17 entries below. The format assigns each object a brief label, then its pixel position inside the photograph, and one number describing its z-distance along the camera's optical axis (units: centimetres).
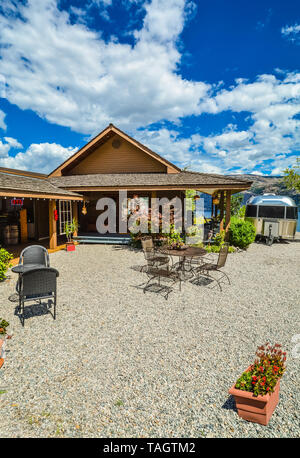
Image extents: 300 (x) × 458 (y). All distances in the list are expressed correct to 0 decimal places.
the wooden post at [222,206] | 1445
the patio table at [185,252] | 760
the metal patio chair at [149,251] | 834
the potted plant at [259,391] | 272
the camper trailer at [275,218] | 1498
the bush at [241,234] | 1253
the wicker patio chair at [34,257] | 633
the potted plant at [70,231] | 1269
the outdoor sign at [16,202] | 1451
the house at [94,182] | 1230
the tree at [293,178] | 2202
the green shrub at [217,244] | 1218
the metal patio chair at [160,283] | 689
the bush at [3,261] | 757
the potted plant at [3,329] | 445
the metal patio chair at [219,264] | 731
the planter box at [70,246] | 1266
